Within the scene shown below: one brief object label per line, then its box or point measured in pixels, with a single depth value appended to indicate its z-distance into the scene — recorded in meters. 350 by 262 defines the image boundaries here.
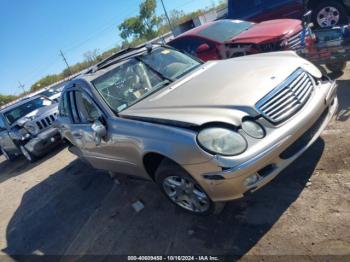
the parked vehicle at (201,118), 3.06
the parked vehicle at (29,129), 8.77
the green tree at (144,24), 64.12
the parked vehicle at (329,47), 5.41
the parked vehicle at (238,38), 6.25
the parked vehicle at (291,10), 7.49
